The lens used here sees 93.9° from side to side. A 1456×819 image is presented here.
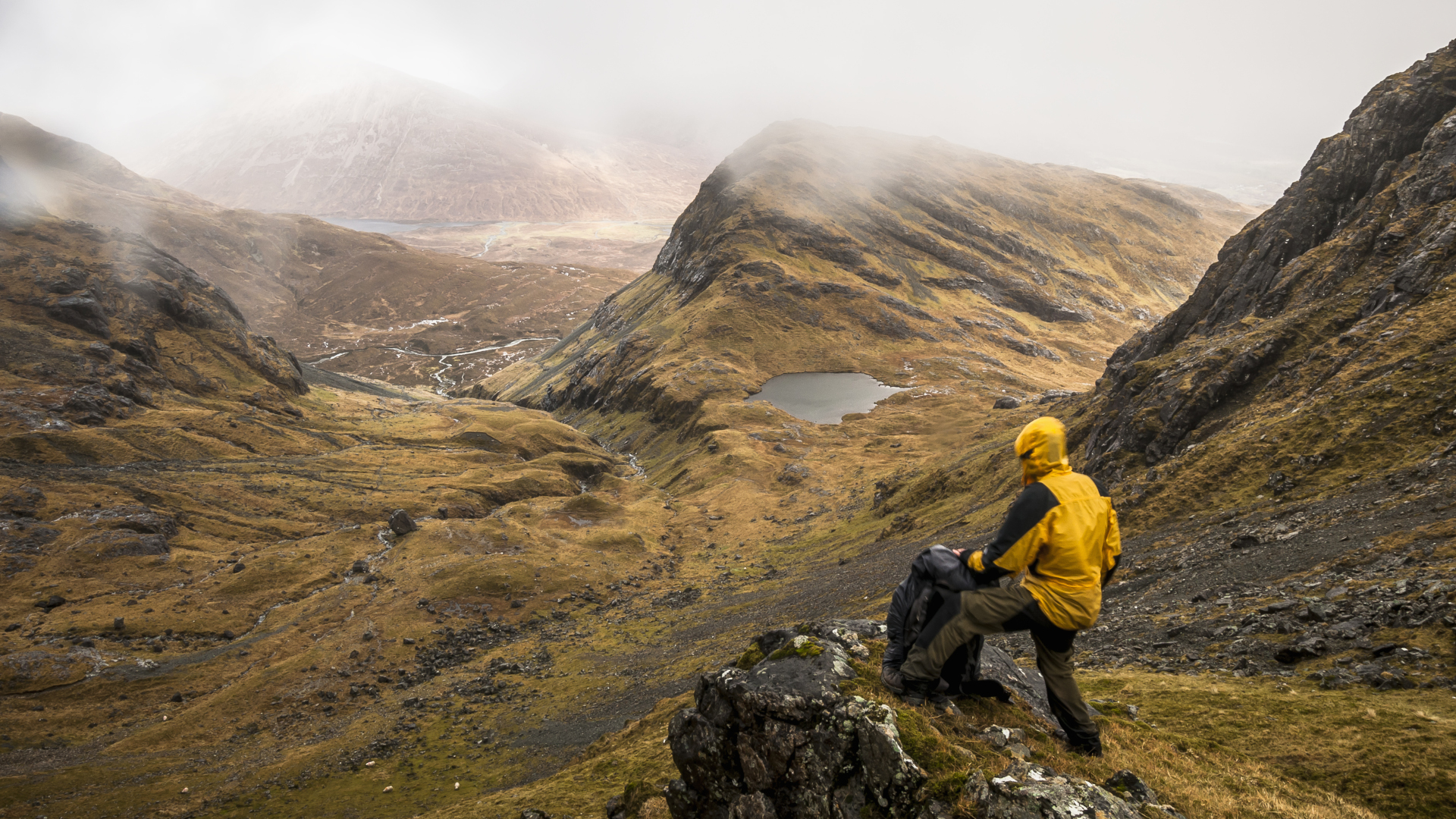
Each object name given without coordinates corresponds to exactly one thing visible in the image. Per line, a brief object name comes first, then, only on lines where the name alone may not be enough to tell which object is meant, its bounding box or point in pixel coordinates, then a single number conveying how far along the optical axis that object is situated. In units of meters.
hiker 10.39
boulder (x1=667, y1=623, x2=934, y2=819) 11.34
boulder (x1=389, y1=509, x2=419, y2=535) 87.12
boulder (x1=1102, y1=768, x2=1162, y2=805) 10.38
